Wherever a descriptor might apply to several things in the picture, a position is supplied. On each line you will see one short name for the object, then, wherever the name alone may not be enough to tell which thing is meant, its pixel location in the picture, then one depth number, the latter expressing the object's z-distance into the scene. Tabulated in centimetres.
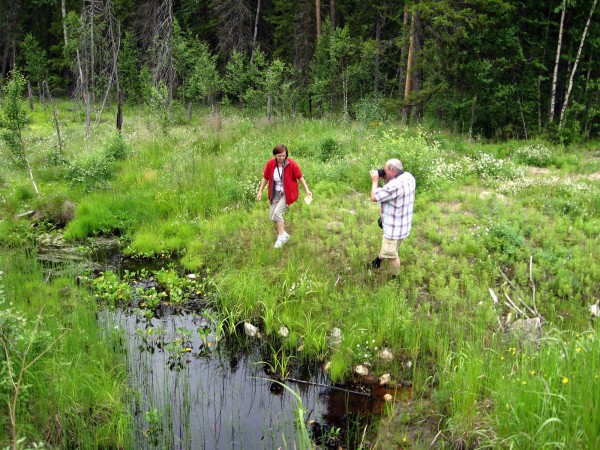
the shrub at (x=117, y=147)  1518
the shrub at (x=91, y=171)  1338
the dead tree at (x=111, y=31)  1944
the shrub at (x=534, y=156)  1338
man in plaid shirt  711
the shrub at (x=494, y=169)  1183
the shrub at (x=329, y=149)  1374
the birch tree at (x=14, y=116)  1250
